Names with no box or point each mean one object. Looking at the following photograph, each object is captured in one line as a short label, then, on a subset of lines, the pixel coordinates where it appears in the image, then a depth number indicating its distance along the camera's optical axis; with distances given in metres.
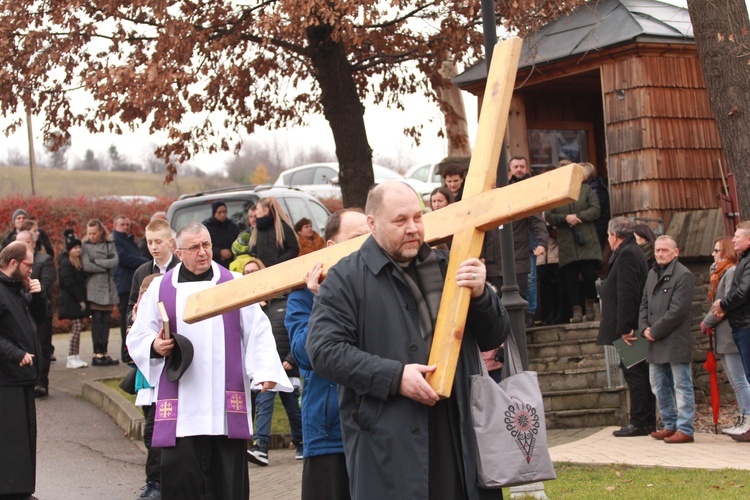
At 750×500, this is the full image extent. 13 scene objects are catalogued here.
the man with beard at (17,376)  8.13
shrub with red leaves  23.45
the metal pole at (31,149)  34.95
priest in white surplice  6.40
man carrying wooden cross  4.33
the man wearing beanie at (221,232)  14.39
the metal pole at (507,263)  7.41
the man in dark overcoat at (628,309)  10.77
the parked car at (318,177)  28.33
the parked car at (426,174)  27.95
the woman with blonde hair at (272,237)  12.60
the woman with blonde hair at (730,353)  10.30
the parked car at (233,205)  16.34
